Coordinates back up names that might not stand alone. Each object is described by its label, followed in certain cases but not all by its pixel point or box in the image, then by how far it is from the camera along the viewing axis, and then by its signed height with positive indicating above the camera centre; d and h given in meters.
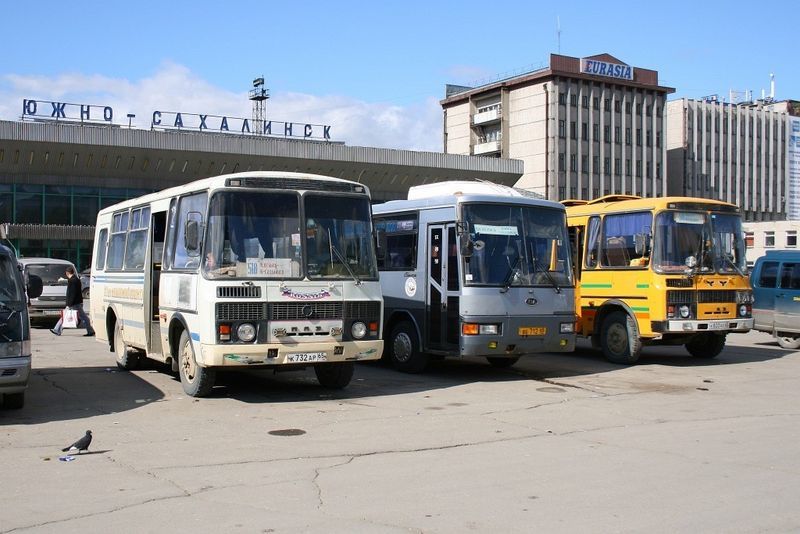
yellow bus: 16.30 -0.06
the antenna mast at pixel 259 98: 69.75 +13.16
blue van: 19.95 -0.54
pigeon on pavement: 8.64 -1.68
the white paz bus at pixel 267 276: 11.36 -0.11
